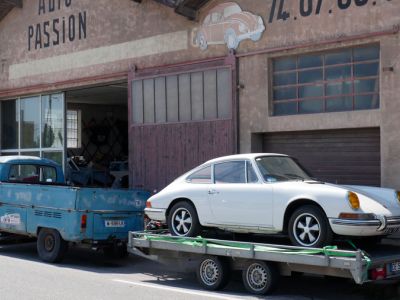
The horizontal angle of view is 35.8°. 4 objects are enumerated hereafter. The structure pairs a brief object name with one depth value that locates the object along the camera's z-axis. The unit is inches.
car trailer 312.7
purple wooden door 577.3
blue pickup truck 450.9
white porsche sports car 328.2
